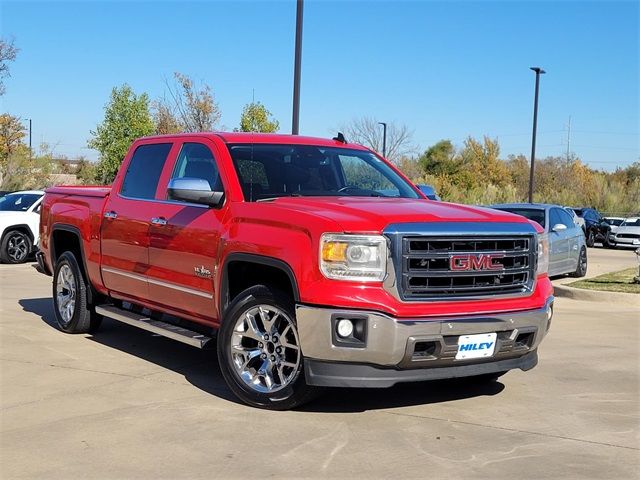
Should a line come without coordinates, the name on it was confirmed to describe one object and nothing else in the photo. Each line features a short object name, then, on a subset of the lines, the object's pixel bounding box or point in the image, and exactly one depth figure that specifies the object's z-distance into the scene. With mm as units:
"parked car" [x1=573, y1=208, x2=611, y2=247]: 29578
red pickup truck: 5082
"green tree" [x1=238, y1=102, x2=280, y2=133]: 31797
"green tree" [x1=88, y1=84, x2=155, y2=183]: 38188
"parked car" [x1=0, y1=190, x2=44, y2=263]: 16406
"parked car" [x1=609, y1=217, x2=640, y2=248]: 27969
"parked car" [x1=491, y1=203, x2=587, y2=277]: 13984
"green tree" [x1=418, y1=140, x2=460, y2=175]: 63875
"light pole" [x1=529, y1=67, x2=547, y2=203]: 33625
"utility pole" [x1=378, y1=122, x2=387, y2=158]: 44681
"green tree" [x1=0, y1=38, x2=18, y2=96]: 37844
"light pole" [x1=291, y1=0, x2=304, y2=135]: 15174
